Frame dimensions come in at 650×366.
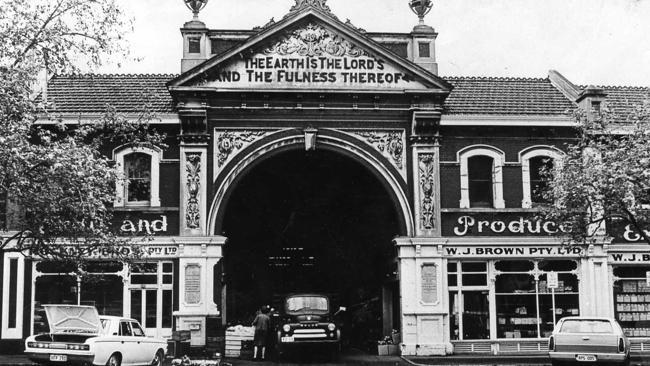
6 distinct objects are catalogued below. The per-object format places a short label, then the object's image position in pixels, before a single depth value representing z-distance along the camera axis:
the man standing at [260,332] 26.06
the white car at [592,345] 21.23
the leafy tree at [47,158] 19.30
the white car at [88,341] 19.44
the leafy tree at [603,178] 22.56
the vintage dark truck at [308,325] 25.28
